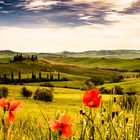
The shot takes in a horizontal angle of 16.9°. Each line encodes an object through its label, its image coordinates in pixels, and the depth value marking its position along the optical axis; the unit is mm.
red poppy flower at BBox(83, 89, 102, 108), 4483
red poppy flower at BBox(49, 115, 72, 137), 4130
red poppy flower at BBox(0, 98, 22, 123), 4346
